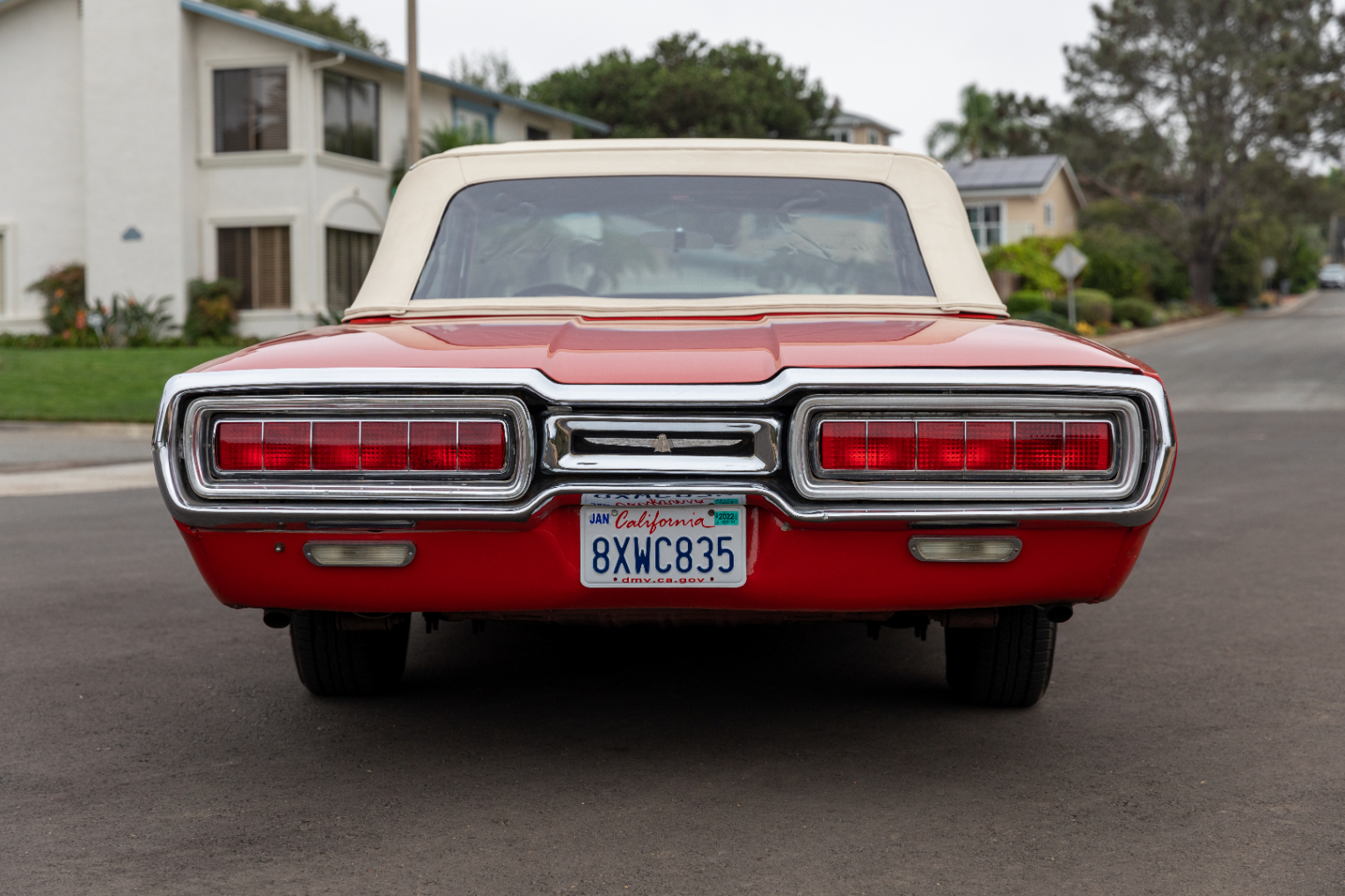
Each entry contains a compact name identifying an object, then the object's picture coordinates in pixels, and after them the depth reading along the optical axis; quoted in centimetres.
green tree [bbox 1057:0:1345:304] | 5081
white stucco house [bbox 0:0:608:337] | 2464
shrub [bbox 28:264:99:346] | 2505
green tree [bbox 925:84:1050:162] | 6000
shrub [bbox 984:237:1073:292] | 4191
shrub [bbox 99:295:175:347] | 2431
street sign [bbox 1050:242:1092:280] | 3077
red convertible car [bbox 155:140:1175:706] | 294
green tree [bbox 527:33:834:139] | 4462
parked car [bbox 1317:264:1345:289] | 8838
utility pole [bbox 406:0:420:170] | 1684
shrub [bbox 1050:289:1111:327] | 3741
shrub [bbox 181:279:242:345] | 2441
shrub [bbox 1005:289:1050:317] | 3584
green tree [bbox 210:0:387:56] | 4384
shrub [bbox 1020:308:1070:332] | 3048
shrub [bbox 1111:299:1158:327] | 4062
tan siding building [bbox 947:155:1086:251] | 5522
